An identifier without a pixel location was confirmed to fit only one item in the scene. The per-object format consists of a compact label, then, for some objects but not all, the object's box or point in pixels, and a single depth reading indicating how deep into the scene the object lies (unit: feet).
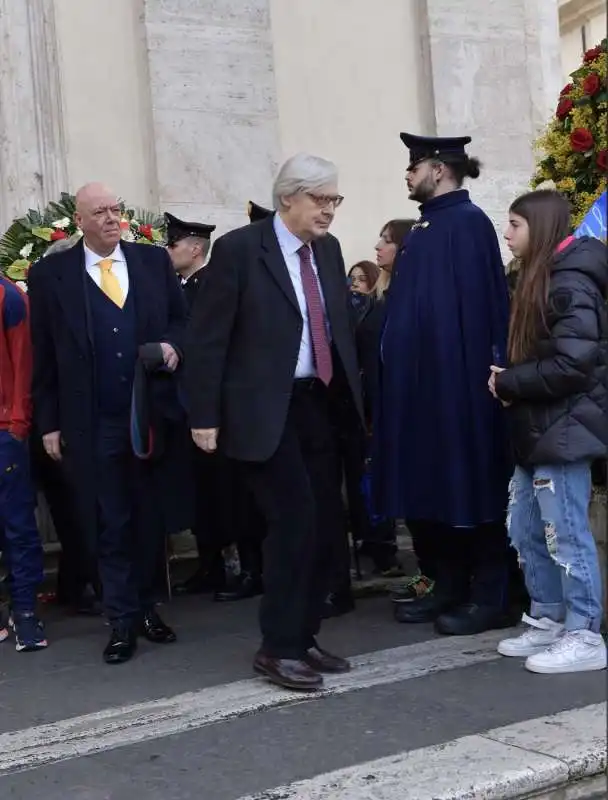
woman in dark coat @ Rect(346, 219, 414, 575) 18.95
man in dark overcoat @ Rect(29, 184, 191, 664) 16.30
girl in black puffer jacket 14.40
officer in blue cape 16.58
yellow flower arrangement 16.87
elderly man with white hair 14.06
